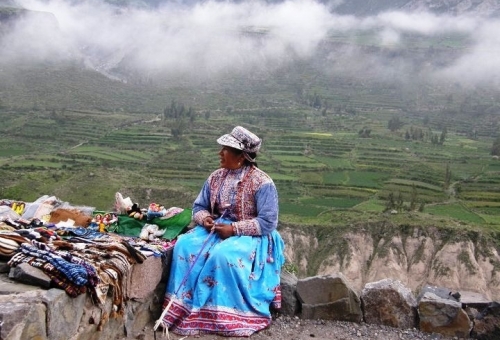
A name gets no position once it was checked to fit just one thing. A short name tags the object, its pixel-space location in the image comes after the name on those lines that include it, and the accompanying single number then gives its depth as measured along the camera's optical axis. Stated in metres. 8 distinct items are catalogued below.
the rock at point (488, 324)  4.86
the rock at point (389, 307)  5.07
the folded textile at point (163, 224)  5.71
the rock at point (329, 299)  5.13
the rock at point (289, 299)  5.20
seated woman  4.54
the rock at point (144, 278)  4.46
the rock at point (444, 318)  4.91
